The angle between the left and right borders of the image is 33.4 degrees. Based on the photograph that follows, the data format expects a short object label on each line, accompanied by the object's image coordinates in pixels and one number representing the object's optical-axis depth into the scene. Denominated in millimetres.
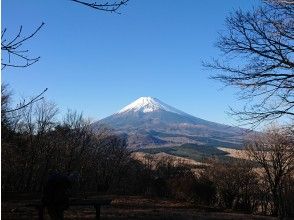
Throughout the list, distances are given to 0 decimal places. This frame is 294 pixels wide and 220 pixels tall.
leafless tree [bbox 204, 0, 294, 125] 11953
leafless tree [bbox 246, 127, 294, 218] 29438
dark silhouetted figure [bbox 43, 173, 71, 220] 10727
